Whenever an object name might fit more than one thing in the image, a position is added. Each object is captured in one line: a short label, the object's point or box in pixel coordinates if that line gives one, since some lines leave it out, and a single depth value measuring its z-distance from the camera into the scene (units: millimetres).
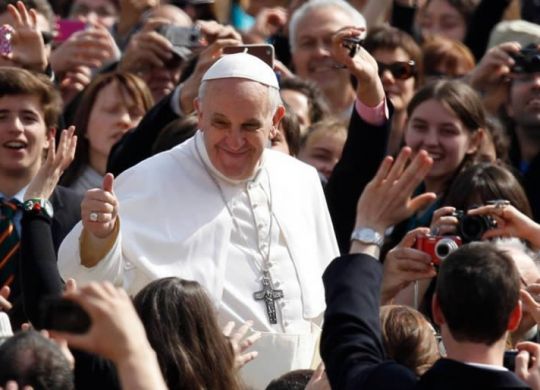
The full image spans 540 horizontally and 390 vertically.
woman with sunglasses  20141
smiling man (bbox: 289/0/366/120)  20875
